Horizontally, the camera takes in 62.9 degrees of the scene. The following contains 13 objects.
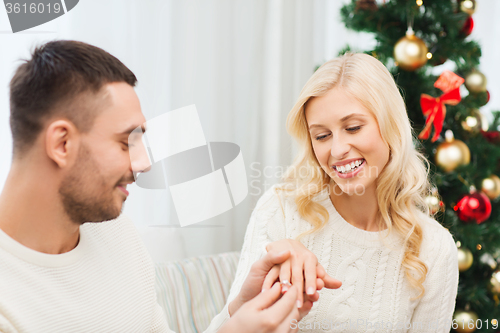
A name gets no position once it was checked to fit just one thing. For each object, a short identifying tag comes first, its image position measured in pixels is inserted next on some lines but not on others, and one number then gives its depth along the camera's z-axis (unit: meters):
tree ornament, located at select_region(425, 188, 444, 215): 1.66
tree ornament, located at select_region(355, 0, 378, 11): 1.74
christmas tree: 1.69
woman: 1.30
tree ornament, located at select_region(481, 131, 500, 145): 1.83
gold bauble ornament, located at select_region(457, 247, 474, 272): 1.72
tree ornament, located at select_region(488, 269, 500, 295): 1.83
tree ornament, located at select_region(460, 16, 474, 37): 1.73
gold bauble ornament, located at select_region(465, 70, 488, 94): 1.73
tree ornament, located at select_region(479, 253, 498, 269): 1.87
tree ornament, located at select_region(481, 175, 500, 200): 1.78
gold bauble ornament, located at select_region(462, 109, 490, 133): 1.76
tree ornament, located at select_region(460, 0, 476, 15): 1.71
